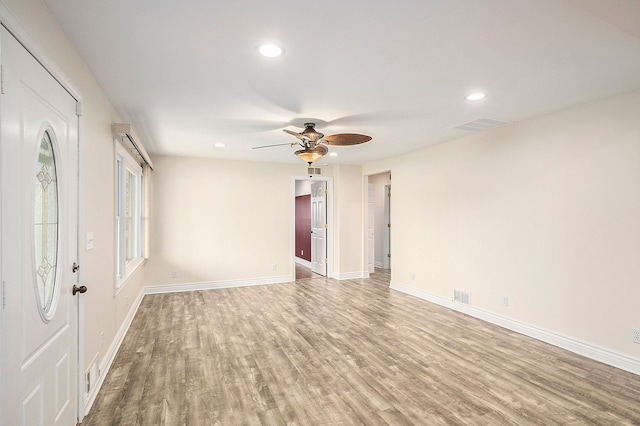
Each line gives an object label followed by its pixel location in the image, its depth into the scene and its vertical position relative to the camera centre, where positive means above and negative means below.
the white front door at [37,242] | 1.34 -0.13
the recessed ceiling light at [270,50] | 2.18 +1.10
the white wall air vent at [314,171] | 7.11 +0.93
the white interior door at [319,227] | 7.41 -0.30
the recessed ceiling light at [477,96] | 3.03 +1.09
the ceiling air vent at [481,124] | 3.88 +1.08
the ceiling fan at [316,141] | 3.63 +0.83
